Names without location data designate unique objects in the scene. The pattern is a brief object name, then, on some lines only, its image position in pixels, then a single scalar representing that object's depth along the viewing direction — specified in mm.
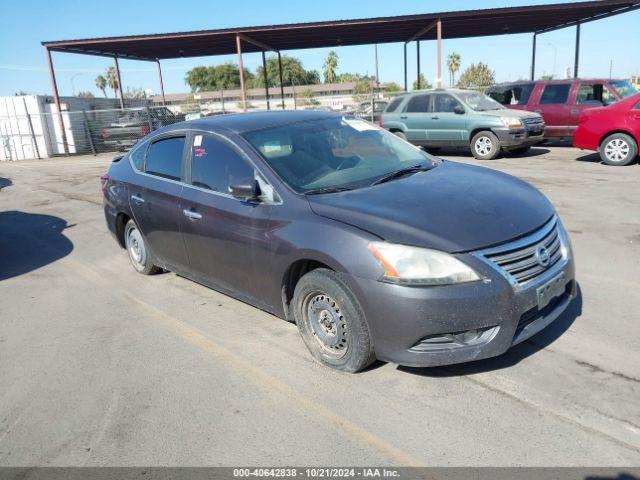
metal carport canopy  19797
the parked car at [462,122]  12578
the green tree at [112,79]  88638
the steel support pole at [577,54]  23062
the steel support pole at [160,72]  29666
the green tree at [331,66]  111062
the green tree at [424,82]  70856
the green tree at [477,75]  74938
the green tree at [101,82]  105188
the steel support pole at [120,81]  25862
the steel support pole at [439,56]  20328
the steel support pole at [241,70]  21134
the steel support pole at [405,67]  26997
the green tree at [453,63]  93862
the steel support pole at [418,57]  26197
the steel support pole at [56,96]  22391
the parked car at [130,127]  21547
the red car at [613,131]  10406
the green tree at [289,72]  104562
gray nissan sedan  2865
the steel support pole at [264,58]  26938
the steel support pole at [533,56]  26469
